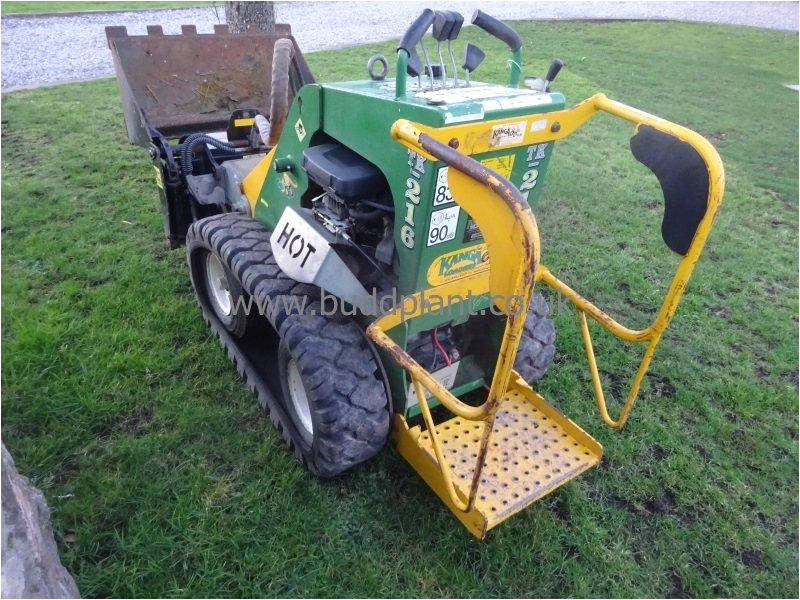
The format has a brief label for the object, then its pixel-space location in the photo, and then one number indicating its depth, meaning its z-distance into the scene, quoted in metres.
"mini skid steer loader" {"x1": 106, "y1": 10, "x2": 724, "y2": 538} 1.67
